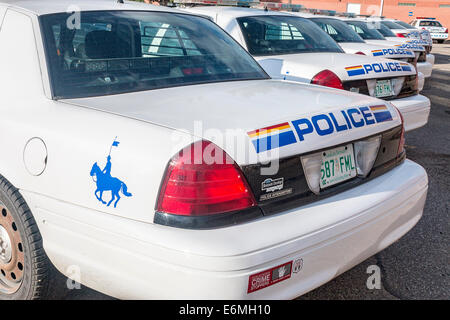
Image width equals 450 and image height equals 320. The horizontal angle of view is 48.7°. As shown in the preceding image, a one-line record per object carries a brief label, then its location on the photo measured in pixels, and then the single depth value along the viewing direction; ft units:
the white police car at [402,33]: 38.82
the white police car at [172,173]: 6.09
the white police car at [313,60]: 15.57
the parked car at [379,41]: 32.86
